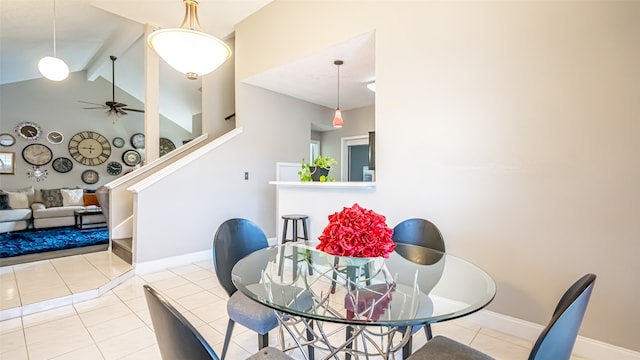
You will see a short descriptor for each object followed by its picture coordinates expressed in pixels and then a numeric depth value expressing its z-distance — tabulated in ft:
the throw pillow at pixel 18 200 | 19.35
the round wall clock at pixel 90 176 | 25.23
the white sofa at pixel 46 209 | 18.56
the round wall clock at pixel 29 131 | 22.62
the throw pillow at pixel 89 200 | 22.69
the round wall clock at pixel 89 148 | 24.98
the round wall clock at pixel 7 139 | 21.85
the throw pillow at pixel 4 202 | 19.06
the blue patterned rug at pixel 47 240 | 13.56
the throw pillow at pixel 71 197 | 22.11
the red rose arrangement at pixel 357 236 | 4.51
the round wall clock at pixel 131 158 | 27.52
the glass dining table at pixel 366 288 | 3.69
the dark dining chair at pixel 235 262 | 4.83
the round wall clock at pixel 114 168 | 26.61
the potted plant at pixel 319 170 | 10.65
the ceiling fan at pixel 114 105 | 20.52
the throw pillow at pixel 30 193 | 20.93
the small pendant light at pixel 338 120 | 13.77
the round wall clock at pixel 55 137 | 23.86
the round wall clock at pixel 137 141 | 28.14
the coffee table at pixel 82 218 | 19.46
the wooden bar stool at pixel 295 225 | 10.82
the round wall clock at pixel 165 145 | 28.58
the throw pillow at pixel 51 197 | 21.97
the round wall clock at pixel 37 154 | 22.71
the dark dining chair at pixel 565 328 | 2.75
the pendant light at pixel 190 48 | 6.54
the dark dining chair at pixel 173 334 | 2.36
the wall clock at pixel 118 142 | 27.12
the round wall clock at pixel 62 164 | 23.81
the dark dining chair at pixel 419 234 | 6.70
